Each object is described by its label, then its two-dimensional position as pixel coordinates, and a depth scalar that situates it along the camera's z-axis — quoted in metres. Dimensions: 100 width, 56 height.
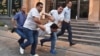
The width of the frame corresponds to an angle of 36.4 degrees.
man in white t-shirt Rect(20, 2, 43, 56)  4.81
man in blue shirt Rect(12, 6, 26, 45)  5.54
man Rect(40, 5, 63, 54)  5.41
